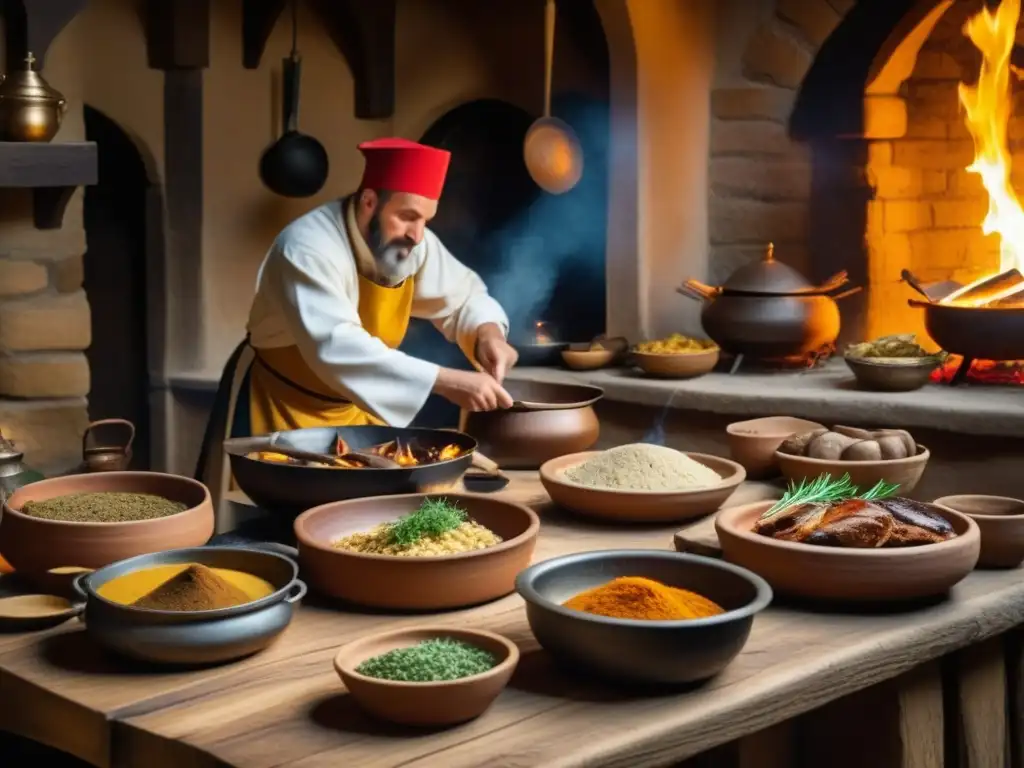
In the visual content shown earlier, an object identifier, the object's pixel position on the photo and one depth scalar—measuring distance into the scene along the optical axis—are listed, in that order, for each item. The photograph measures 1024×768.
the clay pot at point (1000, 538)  2.06
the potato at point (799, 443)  2.52
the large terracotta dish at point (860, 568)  1.80
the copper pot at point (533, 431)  2.70
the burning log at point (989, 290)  4.05
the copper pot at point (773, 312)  4.44
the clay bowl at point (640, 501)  2.24
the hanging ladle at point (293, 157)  5.24
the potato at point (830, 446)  2.44
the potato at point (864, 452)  2.39
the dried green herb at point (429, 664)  1.44
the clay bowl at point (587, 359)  4.75
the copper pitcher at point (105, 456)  3.33
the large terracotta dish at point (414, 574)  1.76
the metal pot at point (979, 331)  3.90
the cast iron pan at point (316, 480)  2.09
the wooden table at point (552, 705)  1.39
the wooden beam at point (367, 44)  5.41
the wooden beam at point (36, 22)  3.92
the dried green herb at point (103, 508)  1.88
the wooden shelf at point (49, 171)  3.81
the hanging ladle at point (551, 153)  5.05
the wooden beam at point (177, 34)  4.97
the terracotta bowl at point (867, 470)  2.35
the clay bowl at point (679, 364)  4.43
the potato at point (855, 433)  2.48
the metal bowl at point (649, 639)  1.50
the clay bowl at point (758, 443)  2.65
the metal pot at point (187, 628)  1.55
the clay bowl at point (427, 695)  1.39
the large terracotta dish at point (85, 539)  1.80
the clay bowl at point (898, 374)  3.96
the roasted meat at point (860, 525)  1.86
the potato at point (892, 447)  2.40
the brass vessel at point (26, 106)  3.80
